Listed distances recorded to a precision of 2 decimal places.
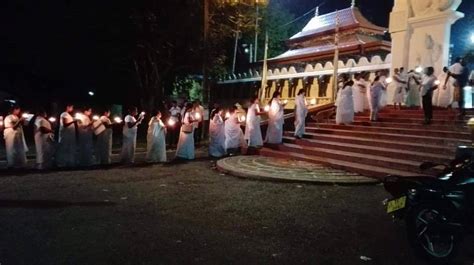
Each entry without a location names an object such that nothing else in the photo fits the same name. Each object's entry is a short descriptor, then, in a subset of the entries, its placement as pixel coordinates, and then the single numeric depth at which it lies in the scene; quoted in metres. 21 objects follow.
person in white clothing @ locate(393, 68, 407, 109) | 15.66
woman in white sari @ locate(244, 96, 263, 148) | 14.52
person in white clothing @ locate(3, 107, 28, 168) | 11.54
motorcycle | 4.70
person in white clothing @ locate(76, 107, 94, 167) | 11.93
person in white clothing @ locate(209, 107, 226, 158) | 14.39
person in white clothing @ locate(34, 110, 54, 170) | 11.43
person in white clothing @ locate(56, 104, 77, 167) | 11.70
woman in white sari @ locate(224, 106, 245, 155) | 14.74
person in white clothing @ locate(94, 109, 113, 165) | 12.24
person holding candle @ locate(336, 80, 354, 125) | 14.45
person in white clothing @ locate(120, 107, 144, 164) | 12.35
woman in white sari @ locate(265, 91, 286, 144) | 14.29
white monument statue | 15.89
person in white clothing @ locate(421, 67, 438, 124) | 12.37
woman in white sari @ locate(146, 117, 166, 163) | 12.62
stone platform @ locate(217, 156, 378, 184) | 9.56
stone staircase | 10.44
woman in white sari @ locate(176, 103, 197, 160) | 13.36
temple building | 26.16
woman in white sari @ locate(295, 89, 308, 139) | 14.34
